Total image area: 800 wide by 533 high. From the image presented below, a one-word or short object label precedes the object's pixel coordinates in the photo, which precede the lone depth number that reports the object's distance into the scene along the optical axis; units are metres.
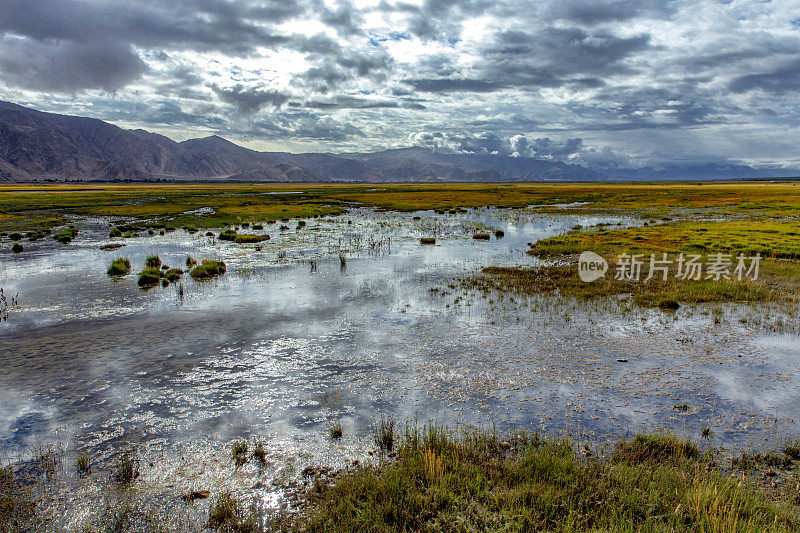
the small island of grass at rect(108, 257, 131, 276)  25.54
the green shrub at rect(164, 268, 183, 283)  23.95
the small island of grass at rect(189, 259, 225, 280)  24.84
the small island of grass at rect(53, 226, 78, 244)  38.12
